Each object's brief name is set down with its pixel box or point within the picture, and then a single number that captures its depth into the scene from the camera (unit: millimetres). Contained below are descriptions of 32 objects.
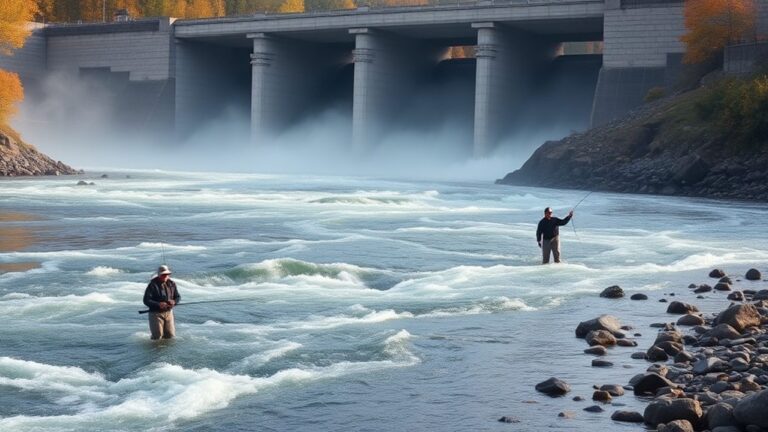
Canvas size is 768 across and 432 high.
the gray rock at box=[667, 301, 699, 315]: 22047
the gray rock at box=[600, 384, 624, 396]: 15406
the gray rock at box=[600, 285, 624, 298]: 24359
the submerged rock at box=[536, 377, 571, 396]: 15703
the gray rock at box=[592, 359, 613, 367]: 17297
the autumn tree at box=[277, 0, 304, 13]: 142375
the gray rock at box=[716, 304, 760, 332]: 19281
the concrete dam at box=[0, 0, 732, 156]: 72688
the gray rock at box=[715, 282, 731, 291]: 25308
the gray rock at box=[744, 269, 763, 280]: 27270
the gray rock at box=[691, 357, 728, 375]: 15930
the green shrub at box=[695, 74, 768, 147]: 57438
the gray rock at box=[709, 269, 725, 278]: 27630
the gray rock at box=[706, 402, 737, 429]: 13047
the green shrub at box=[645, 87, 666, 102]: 68750
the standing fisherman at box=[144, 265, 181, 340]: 18609
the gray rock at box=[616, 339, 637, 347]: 18797
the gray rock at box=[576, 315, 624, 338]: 19688
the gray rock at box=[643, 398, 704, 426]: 13398
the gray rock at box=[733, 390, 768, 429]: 12677
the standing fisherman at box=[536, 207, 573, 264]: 28266
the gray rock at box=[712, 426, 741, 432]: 12789
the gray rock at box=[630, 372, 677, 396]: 15336
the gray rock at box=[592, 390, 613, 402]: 15156
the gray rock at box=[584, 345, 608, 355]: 18250
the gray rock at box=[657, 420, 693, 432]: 12883
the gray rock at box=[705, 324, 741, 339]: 18594
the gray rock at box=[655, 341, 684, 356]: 17703
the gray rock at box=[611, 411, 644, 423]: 14023
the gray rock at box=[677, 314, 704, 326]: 20469
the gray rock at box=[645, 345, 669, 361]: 17609
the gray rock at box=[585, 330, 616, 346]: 19062
